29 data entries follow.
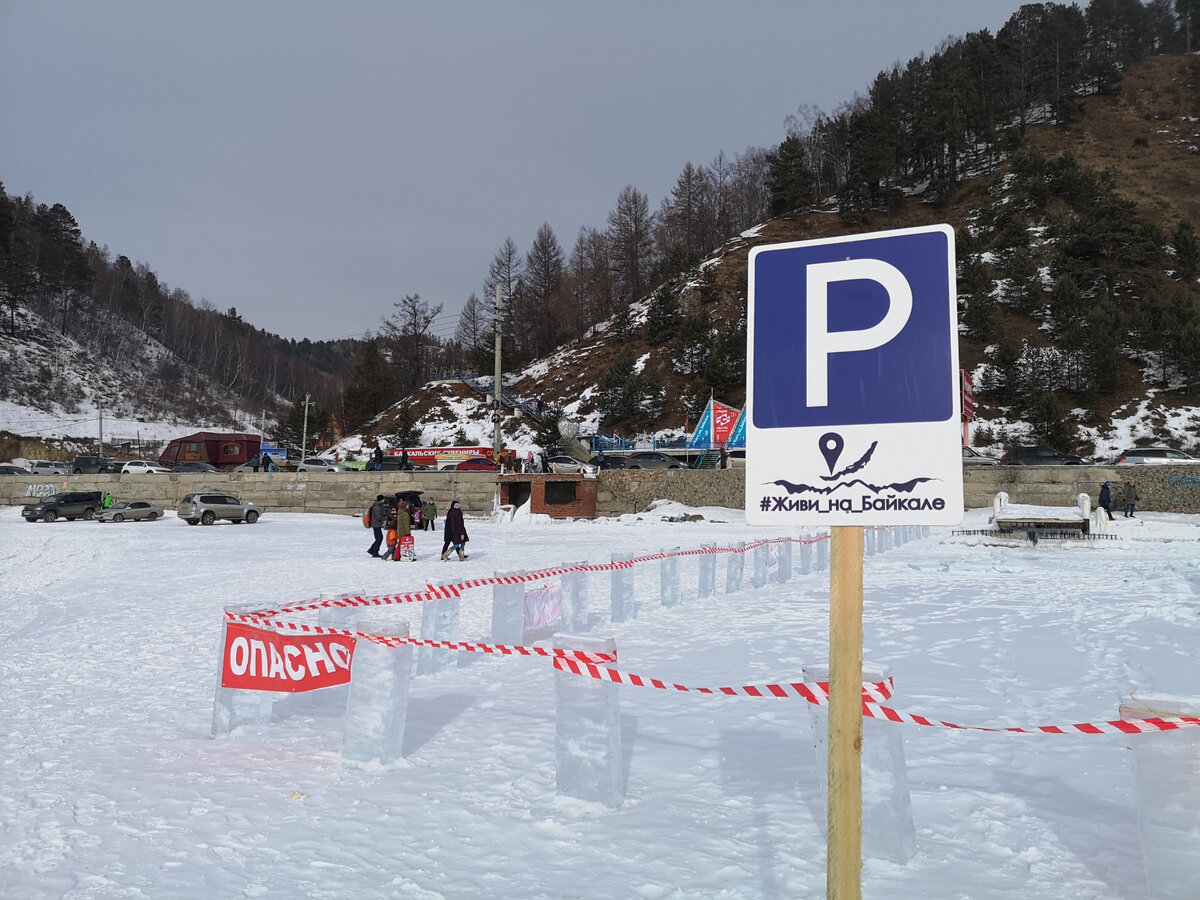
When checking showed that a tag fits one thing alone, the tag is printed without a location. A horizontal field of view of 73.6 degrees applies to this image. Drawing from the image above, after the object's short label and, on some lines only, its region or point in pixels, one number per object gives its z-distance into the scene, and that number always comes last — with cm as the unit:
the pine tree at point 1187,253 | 5984
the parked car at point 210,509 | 3150
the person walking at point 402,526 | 1858
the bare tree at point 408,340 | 9306
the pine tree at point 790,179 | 8538
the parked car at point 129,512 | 3297
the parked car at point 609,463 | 3769
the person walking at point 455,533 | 1880
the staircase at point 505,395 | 6604
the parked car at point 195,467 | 4684
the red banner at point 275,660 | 580
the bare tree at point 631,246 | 9381
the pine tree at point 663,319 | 6988
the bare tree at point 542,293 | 9069
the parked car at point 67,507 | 3322
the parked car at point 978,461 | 3288
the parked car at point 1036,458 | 3450
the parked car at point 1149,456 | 3167
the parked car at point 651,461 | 3626
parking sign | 230
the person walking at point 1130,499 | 2741
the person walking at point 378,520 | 1952
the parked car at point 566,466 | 3681
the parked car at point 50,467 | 5198
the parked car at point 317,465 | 4813
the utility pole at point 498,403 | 3625
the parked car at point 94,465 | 4812
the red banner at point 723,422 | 3569
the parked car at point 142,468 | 4329
